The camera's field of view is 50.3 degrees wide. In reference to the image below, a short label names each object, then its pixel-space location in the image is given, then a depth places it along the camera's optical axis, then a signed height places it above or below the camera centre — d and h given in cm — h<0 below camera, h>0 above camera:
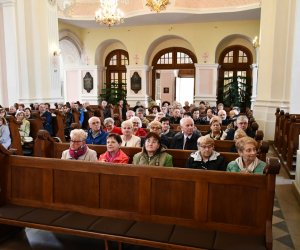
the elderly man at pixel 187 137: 456 -73
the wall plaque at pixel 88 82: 1527 +19
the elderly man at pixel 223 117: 700 -66
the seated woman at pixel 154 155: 342 -74
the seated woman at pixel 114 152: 355 -75
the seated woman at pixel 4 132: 565 -83
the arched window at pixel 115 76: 1513 +50
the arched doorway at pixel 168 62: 1483 +112
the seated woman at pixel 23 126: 643 -81
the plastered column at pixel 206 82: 1382 +20
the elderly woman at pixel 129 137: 452 -73
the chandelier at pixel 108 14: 971 +221
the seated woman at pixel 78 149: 358 -72
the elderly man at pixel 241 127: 489 -63
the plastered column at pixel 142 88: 1463 -4
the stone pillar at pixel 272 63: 805 +63
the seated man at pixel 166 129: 508 -68
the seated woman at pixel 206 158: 322 -73
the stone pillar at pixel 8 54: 957 +95
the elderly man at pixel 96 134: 489 -74
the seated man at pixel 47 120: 753 -81
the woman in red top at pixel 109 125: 527 -64
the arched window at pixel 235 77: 1343 +42
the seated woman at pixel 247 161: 311 -73
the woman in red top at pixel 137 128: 531 -70
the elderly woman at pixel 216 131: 489 -68
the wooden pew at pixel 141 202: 250 -103
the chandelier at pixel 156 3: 1073 +277
